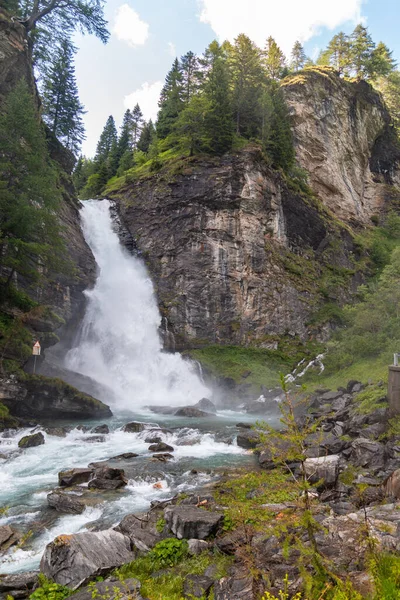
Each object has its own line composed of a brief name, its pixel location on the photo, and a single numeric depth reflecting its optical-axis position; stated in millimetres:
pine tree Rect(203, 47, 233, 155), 33906
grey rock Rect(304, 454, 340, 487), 7543
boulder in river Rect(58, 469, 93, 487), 9734
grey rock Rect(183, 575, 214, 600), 4652
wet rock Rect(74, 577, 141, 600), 4582
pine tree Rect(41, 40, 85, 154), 35406
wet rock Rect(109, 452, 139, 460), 12323
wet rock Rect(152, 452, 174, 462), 12198
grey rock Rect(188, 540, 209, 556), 5720
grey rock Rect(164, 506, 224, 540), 6156
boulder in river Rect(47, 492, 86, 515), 8078
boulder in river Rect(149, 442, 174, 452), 13453
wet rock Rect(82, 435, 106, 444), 14570
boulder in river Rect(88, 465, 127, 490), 9570
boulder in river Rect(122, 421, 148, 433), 16391
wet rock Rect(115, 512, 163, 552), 6113
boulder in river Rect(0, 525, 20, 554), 6577
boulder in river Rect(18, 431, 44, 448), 12984
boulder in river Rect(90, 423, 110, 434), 15892
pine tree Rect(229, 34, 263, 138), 37281
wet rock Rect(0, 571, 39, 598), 5223
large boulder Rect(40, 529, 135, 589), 5285
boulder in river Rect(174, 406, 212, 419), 20719
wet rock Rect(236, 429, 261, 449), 13953
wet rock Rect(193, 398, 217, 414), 23212
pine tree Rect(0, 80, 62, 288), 15836
